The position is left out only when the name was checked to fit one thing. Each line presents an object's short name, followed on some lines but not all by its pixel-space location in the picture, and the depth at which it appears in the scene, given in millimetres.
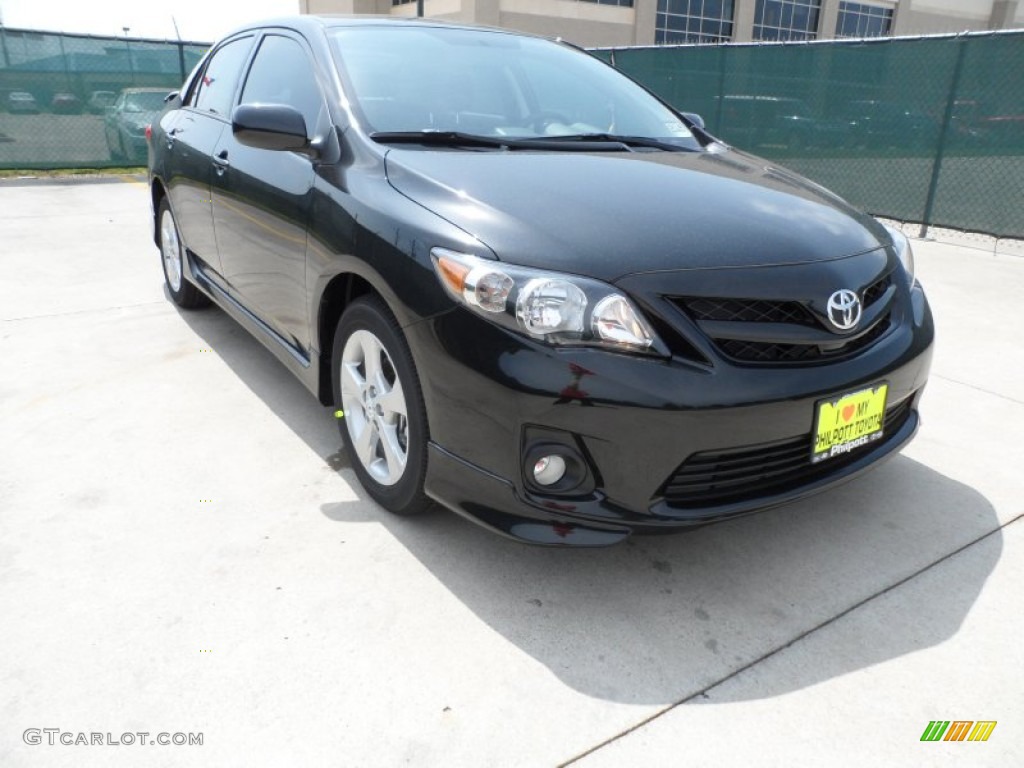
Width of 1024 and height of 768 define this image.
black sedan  1998
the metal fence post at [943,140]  7598
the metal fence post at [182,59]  12556
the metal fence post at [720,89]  10291
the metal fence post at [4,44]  10742
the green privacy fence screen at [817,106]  7637
